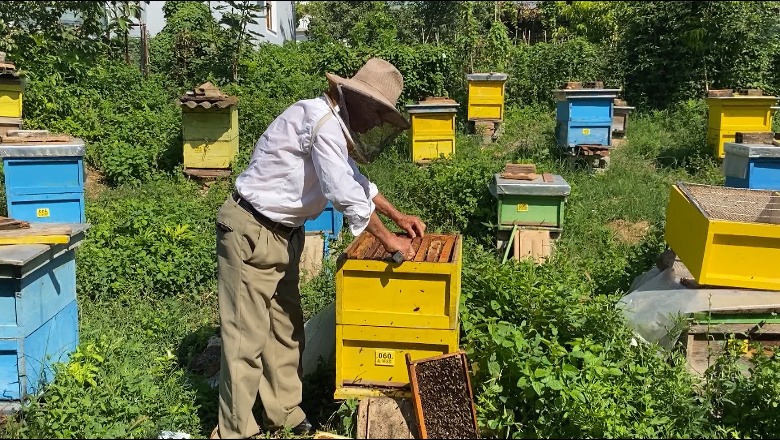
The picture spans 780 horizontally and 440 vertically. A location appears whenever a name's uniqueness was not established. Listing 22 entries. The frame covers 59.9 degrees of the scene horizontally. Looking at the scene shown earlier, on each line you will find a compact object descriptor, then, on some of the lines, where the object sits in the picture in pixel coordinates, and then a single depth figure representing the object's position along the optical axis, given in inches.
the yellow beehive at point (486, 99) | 386.0
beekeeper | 106.7
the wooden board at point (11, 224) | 124.9
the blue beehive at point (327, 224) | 214.2
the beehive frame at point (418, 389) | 107.5
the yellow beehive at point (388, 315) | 112.3
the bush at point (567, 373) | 108.3
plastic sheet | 132.6
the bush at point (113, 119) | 306.2
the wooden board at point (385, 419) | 110.3
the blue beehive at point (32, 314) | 115.2
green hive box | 215.8
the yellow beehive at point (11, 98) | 279.4
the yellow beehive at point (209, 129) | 278.1
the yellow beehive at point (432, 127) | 324.2
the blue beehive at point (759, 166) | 203.8
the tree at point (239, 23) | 439.5
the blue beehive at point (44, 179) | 209.9
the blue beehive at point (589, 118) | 318.0
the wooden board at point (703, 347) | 131.8
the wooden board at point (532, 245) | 216.1
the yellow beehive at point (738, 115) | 308.0
